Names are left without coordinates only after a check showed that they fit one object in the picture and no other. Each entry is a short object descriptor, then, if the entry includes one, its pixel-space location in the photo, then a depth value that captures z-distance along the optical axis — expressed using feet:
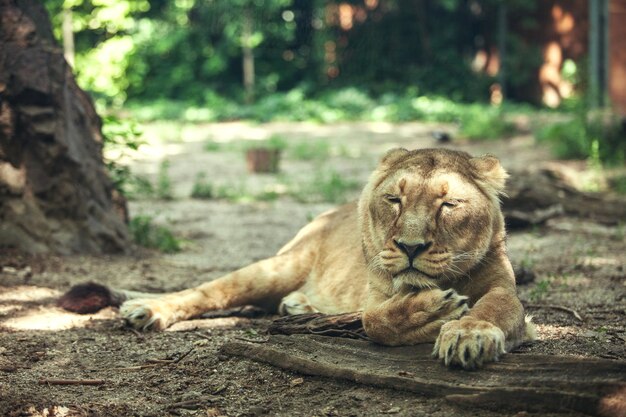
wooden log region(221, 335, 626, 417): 10.48
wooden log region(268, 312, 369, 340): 13.99
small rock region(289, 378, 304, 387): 12.74
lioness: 12.37
